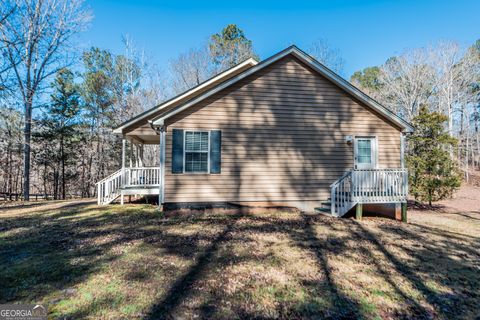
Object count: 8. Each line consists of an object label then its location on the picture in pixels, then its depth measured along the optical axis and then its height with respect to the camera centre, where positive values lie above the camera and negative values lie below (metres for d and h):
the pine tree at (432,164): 11.09 +0.04
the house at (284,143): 8.43 +0.73
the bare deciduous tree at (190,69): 24.78 +9.16
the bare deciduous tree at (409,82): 23.55 +7.75
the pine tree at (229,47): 24.00 +10.96
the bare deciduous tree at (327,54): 27.47 +11.79
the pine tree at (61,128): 19.94 +2.65
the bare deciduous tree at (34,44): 13.73 +6.69
